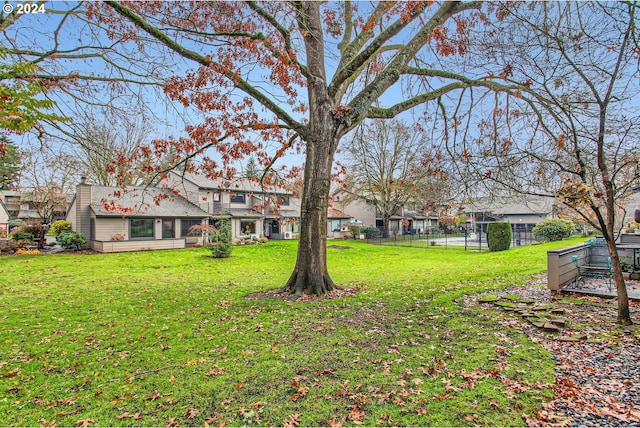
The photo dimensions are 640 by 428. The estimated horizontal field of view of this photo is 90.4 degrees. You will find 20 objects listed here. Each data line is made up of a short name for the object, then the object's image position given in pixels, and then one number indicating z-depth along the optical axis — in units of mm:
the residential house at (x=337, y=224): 37719
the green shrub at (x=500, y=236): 21734
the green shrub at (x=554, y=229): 23531
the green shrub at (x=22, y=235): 22141
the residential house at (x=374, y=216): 42938
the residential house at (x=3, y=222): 25250
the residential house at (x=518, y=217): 45594
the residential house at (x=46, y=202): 26312
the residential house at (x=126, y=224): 22031
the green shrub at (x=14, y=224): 30212
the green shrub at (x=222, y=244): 19047
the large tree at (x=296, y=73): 7082
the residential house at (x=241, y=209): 28641
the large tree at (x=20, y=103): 4093
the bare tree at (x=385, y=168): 27462
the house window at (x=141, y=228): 23172
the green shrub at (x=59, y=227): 22484
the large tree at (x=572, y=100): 5258
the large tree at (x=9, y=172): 29219
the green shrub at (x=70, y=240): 20953
